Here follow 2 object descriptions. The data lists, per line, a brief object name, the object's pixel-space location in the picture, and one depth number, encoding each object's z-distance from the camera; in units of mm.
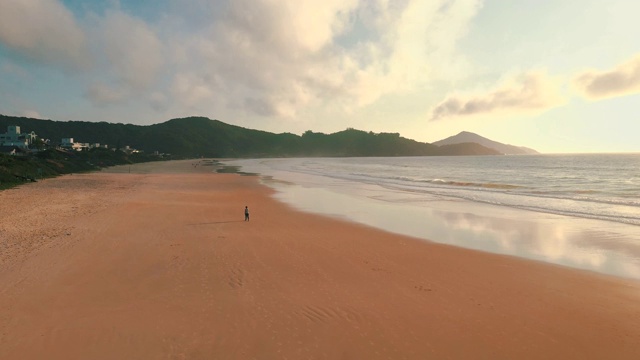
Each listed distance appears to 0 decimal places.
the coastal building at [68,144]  122638
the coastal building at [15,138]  100675
